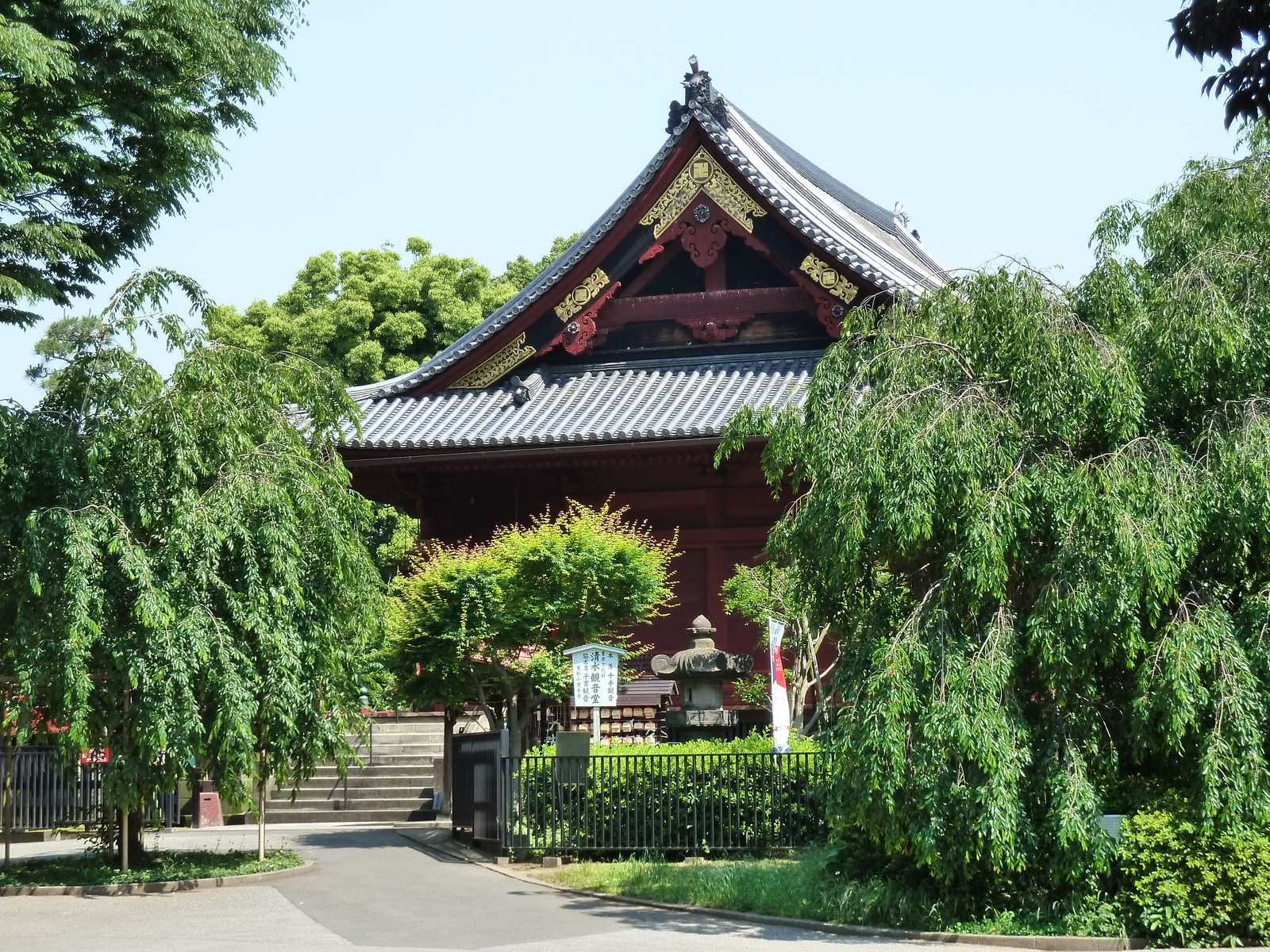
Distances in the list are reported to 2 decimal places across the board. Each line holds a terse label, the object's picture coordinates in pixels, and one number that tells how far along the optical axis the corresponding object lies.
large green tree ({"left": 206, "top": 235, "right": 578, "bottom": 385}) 39.66
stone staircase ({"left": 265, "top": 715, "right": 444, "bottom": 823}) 22.47
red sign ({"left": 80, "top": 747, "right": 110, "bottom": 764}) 15.27
